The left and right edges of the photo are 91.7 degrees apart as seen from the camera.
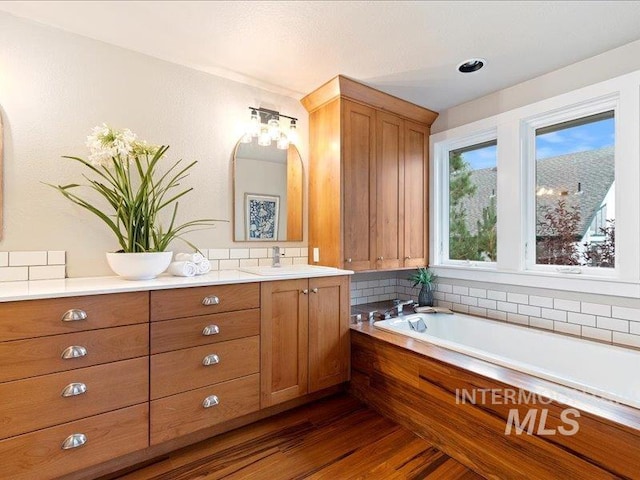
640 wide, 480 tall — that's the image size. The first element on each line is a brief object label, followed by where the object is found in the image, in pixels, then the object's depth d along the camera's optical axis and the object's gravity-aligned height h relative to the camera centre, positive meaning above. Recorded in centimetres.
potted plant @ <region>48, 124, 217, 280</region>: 169 +27
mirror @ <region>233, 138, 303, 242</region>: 242 +42
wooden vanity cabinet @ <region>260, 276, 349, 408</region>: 197 -63
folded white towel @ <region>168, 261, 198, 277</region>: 192 -16
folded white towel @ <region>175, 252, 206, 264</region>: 201 -9
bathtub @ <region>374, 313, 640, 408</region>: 167 -69
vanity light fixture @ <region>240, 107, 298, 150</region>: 245 +94
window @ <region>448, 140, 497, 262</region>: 272 +39
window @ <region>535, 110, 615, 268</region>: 210 +38
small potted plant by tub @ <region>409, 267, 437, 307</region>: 291 -38
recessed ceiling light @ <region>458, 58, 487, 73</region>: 214 +128
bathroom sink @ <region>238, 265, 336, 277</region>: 209 -19
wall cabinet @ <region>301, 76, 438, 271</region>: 248 +58
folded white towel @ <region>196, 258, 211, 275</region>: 199 -15
